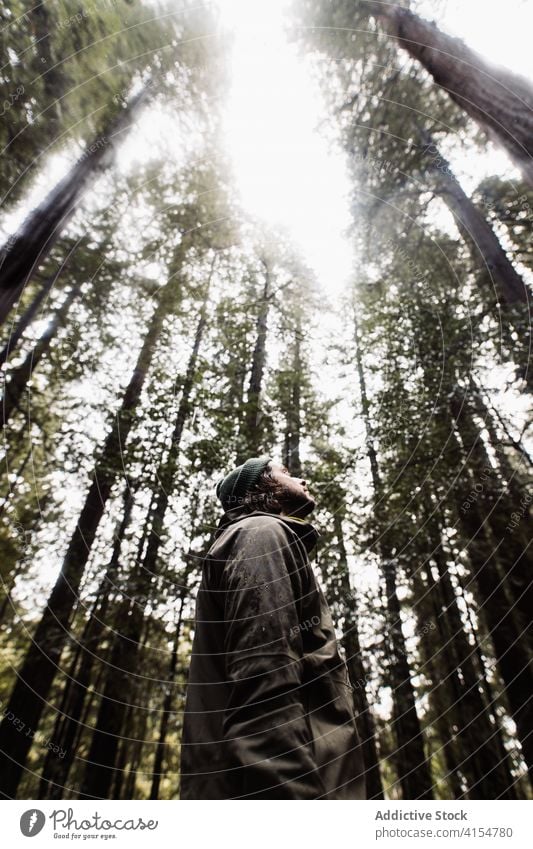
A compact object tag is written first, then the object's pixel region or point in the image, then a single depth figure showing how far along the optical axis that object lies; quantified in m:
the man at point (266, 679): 0.96
